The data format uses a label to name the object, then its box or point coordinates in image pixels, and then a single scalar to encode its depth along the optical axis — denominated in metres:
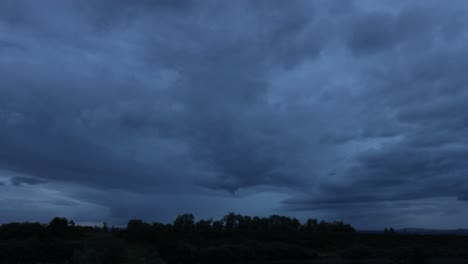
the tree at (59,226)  76.12
